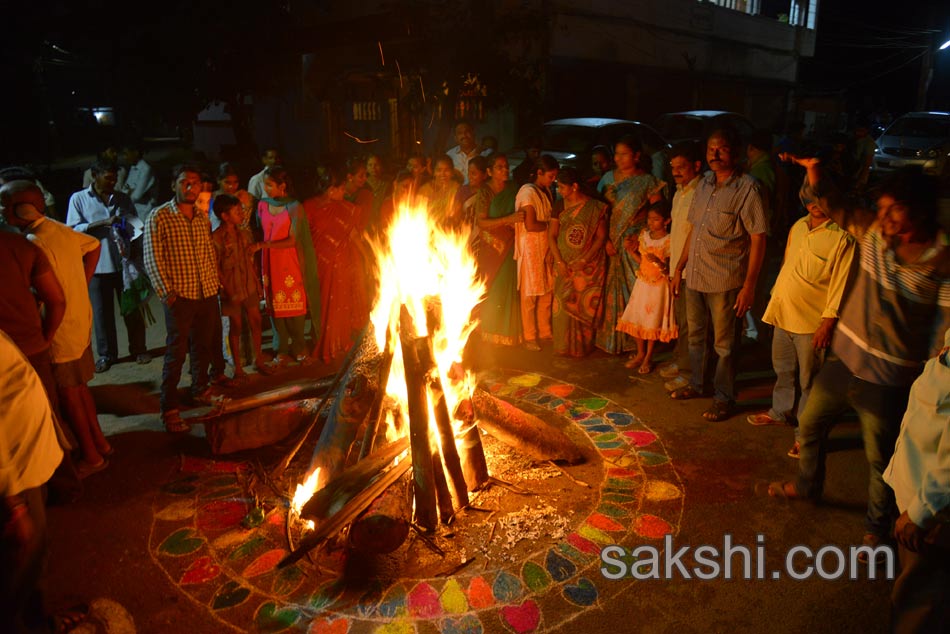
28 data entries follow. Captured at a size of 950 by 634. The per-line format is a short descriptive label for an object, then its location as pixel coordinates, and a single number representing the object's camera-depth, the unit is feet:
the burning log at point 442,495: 13.75
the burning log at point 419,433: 13.51
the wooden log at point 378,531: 12.34
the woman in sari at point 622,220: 21.77
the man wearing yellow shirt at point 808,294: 14.65
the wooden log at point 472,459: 14.90
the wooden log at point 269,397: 16.83
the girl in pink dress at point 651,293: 21.34
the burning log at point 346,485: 12.82
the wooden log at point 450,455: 14.07
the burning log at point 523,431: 15.97
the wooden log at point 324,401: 15.58
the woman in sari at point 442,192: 24.56
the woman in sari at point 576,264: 22.38
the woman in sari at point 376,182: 24.85
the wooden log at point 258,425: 16.43
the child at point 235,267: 20.40
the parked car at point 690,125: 54.90
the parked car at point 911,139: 61.93
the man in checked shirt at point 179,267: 17.74
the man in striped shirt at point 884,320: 11.39
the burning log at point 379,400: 15.08
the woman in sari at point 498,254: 23.48
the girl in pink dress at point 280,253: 21.97
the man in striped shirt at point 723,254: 17.22
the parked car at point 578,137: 41.39
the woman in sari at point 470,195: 24.03
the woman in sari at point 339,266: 22.86
